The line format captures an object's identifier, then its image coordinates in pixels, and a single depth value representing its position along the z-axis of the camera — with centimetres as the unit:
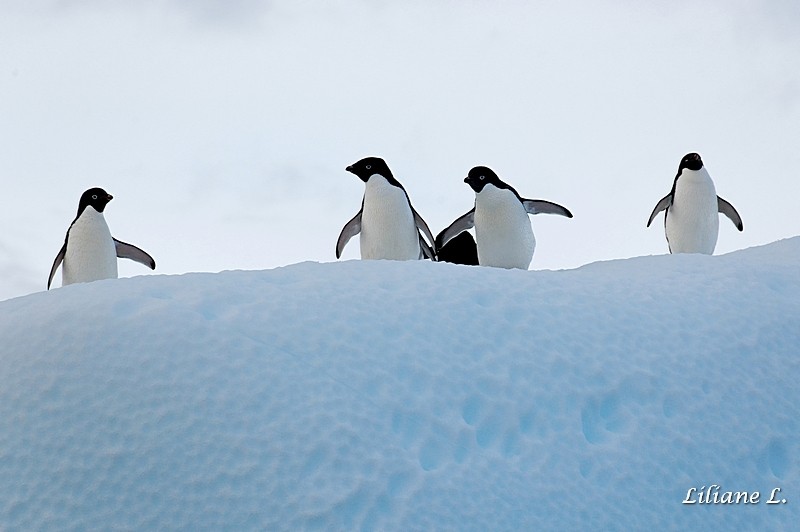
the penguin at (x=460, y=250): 1552
